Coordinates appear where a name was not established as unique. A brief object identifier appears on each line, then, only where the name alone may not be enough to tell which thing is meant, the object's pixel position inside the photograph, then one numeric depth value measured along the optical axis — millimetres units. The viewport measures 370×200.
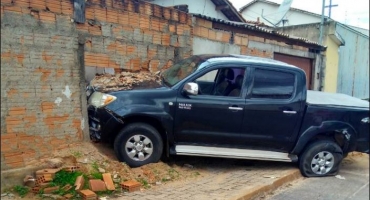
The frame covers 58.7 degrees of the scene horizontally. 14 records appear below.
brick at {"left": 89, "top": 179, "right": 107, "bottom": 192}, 4004
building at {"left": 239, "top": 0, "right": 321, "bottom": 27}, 17898
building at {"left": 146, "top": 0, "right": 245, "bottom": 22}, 14375
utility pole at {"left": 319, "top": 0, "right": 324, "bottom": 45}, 12922
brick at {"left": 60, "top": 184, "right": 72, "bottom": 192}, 3898
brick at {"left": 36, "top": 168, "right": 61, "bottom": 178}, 4008
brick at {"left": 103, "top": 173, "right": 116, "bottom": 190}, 4087
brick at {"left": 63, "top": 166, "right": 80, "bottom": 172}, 4219
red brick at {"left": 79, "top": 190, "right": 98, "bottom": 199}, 3781
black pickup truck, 4762
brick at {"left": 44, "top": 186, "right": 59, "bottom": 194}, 3848
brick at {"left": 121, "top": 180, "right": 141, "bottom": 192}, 4191
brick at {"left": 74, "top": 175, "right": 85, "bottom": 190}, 3920
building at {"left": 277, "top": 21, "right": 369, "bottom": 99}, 12992
